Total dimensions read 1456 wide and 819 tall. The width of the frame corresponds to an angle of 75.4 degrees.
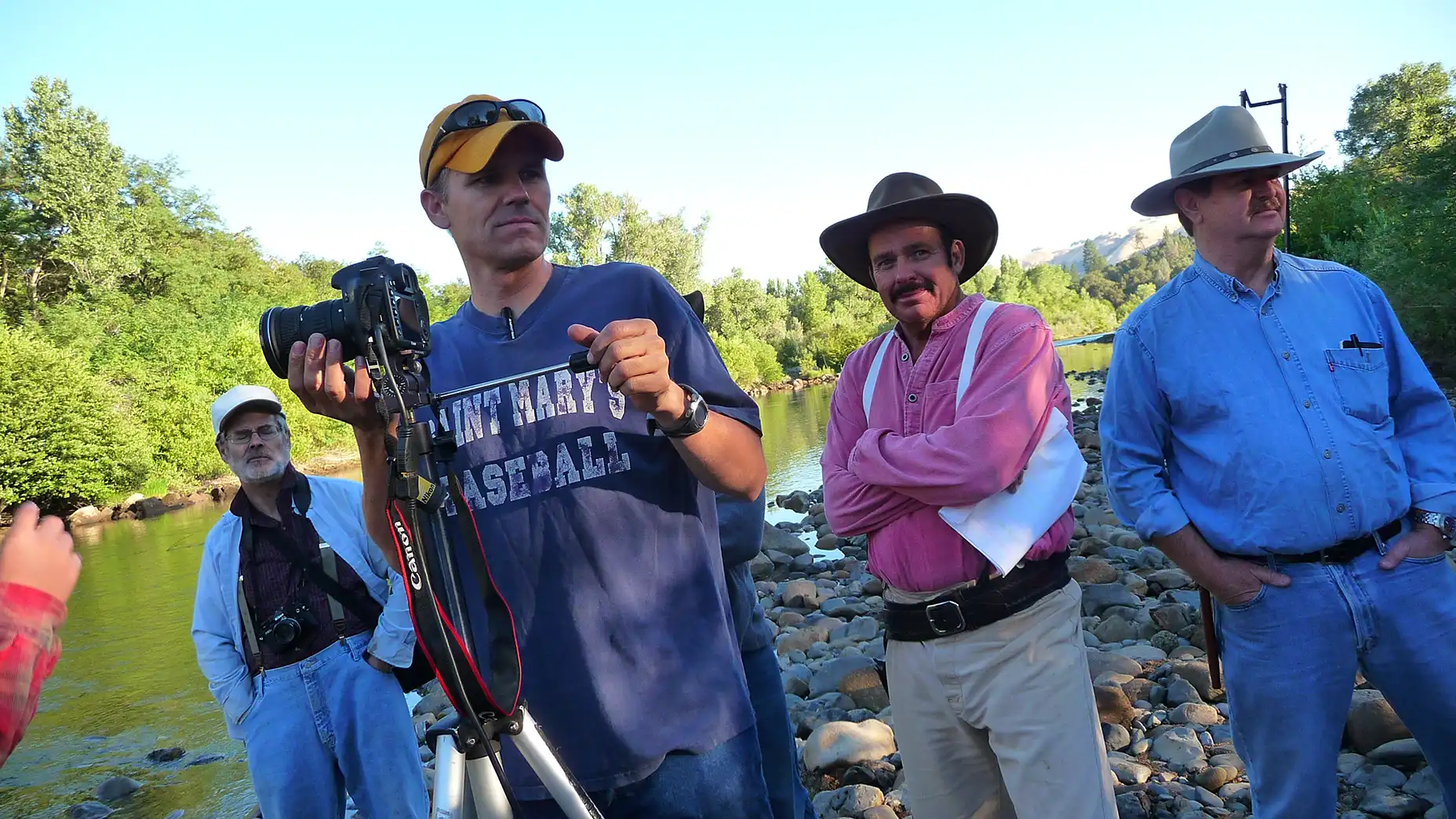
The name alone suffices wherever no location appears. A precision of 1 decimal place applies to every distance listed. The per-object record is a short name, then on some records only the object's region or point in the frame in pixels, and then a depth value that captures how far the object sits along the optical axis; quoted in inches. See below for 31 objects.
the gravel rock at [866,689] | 224.2
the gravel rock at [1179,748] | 159.2
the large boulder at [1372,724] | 149.7
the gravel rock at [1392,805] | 130.1
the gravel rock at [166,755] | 286.7
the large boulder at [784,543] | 447.8
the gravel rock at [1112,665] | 205.2
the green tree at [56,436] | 957.8
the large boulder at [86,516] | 949.8
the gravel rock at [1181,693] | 185.8
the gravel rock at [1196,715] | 175.2
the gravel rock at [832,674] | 238.7
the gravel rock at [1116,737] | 172.1
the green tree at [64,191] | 1720.0
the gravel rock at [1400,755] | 142.4
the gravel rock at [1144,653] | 215.6
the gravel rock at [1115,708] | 180.9
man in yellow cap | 67.8
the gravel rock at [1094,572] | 302.8
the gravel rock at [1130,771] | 154.3
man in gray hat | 91.9
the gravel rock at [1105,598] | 276.1
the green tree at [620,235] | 2092.8
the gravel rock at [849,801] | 159.4
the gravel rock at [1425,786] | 131.8
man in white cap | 138.6
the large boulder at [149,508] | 979.3
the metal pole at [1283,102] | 221.2
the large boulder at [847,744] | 181.8
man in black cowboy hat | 93.4
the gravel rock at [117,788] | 263.4
